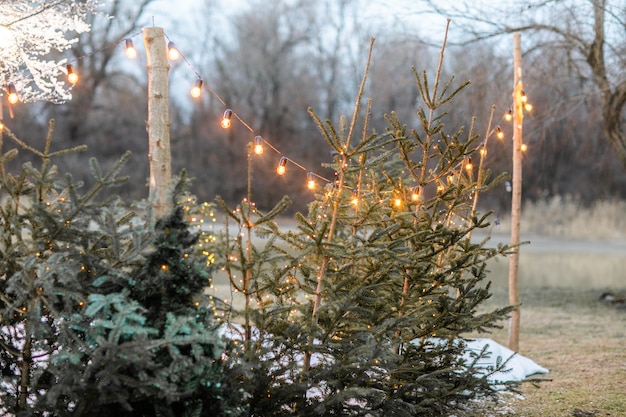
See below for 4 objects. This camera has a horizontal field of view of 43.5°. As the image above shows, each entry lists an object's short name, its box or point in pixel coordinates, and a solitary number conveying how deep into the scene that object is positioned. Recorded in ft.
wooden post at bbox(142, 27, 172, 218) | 16.38
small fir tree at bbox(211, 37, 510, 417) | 14.94
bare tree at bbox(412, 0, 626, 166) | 38.04
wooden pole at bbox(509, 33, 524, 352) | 29.01
